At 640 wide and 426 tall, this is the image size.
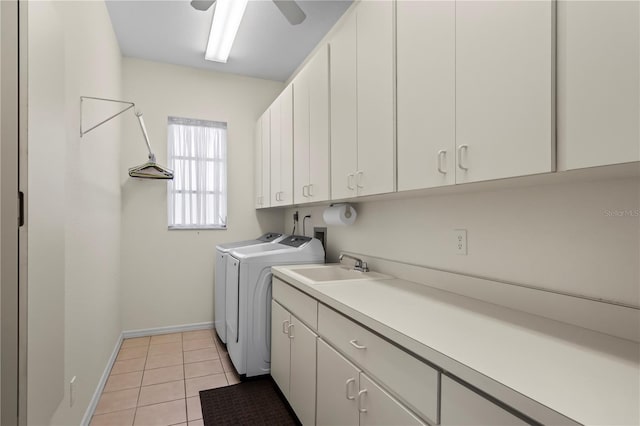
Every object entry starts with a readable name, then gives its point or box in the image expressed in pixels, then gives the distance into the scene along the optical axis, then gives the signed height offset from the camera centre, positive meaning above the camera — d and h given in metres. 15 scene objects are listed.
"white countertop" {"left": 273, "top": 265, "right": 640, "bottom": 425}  0.65 -0.37
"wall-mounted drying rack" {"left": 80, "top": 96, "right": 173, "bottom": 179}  2.94 +0.38
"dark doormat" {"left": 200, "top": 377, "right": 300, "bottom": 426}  1.95 -1.25
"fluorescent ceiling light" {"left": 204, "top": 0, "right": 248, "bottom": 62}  2.29 +1.49
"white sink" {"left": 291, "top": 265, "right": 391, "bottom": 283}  2.24 -0.42
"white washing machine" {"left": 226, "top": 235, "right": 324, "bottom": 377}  2.40 -0.70
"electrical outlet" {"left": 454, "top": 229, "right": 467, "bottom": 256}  1.48 -0.12
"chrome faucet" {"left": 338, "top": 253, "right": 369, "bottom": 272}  2.15 -0.35
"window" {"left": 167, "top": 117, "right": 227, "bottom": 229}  3.48 +0.43
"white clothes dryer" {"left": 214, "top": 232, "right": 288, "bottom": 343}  2.99 -0.57
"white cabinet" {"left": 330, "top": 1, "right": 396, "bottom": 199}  1.51 +0.59
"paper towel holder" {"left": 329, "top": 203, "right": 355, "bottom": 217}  2.31 +0.04
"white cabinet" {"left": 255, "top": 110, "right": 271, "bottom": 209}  3.28 +0.56
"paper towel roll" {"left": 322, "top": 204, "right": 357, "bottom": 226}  2.28 -0.01
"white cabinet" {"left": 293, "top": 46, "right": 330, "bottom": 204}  2.11 +0.59
